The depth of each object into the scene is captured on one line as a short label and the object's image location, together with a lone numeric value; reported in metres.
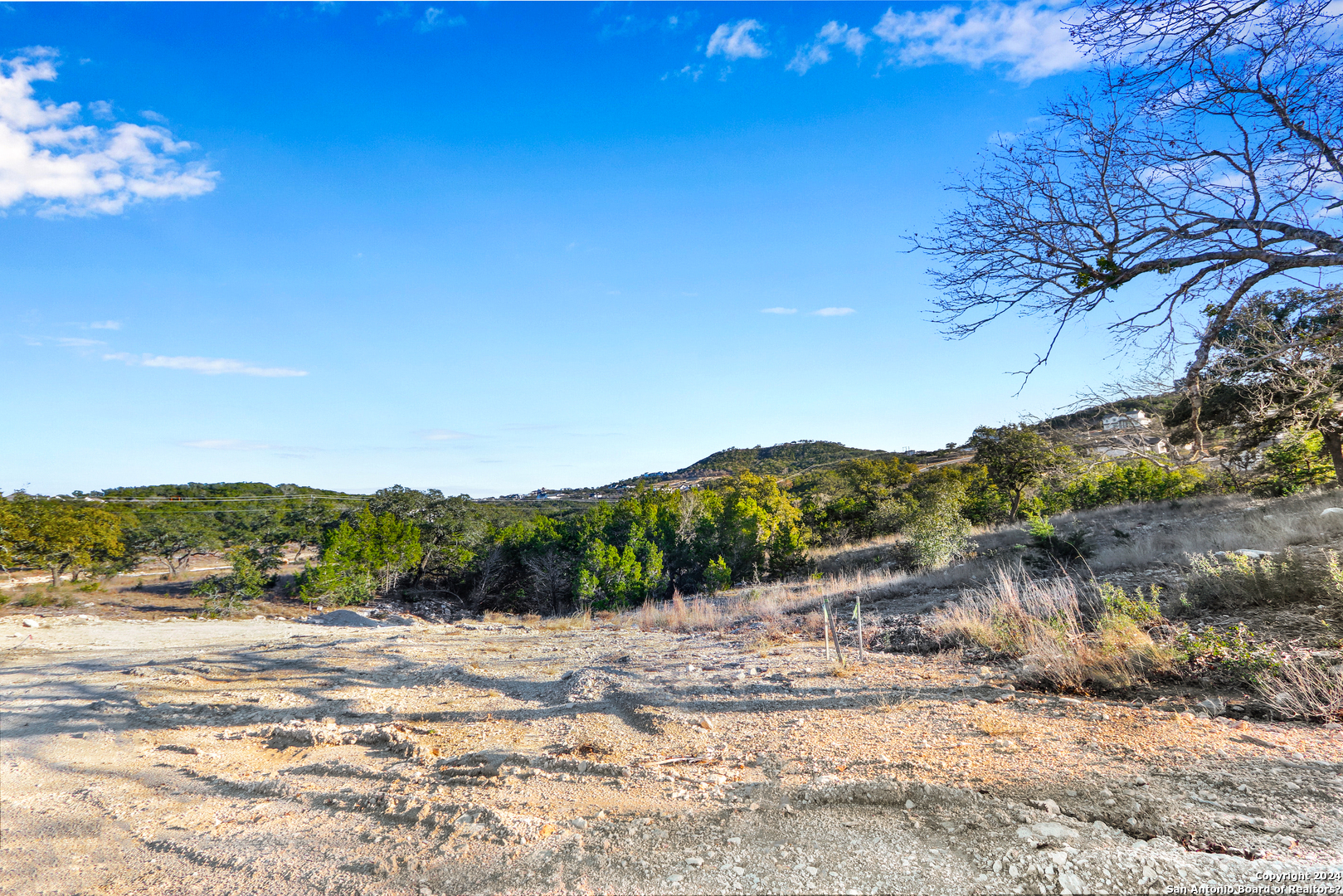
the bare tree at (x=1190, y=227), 4.58
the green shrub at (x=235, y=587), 20.25
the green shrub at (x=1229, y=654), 3.98
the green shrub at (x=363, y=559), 21.83
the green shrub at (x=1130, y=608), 5.22
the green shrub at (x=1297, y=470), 17.17
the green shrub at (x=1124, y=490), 24.06
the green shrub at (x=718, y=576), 21.44
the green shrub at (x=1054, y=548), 10.57
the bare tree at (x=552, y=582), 23.78
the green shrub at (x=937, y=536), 15.41
